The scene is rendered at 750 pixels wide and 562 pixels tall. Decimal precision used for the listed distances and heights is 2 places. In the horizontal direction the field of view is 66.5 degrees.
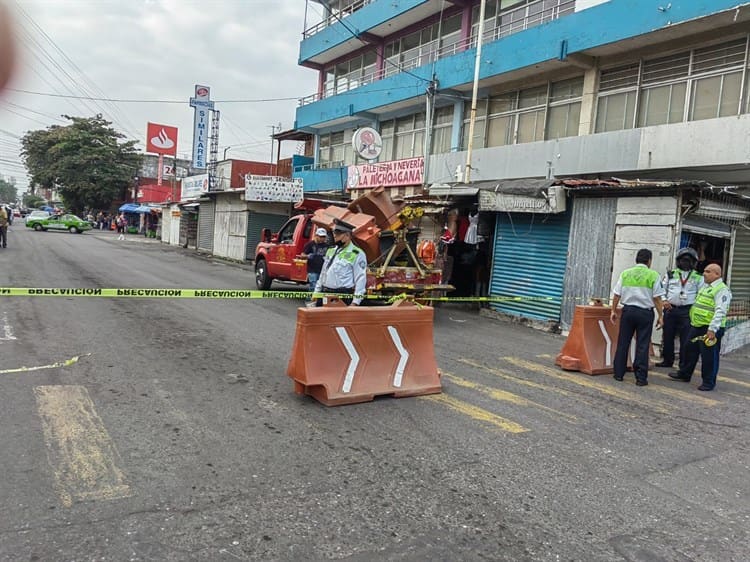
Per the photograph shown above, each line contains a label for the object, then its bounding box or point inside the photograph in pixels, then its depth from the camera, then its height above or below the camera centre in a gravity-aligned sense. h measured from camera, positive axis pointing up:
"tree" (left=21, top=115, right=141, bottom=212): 57.25 +5.80
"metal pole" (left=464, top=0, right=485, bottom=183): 17.49 +4.86
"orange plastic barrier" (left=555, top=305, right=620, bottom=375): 7.92 -1.15
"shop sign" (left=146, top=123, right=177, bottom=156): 57.12 +8.61
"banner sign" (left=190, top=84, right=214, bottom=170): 38.47 +6.60
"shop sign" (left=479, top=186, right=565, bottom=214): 12.01 +1.21
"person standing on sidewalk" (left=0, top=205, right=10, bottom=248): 21.71 -0.63
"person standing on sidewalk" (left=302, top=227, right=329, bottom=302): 11.49 -0.35
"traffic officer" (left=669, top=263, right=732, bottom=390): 7.21 -0.67
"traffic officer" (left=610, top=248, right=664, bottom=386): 7.32 -0.56
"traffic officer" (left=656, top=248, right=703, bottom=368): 8.37 -0.42
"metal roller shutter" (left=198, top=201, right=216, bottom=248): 33.88 +0.20
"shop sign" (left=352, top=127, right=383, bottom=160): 21.95 +3.85
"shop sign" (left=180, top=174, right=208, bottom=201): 34.13 +2.56
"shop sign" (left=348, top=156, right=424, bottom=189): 21.73 +2.84
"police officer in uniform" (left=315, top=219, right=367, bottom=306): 7.58 -0.38
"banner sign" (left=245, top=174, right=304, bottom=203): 25.81 +2.08
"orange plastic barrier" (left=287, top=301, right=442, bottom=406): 5.69 -1.17
